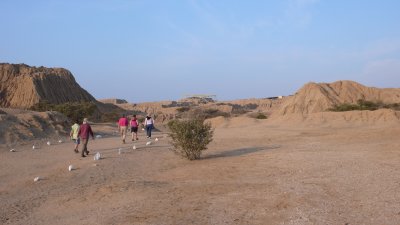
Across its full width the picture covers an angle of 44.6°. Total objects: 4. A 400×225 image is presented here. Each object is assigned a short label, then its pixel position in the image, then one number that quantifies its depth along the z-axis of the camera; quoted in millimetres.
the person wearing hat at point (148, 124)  27828
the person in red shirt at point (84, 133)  18641
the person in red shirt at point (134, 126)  26047
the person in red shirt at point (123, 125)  24766
